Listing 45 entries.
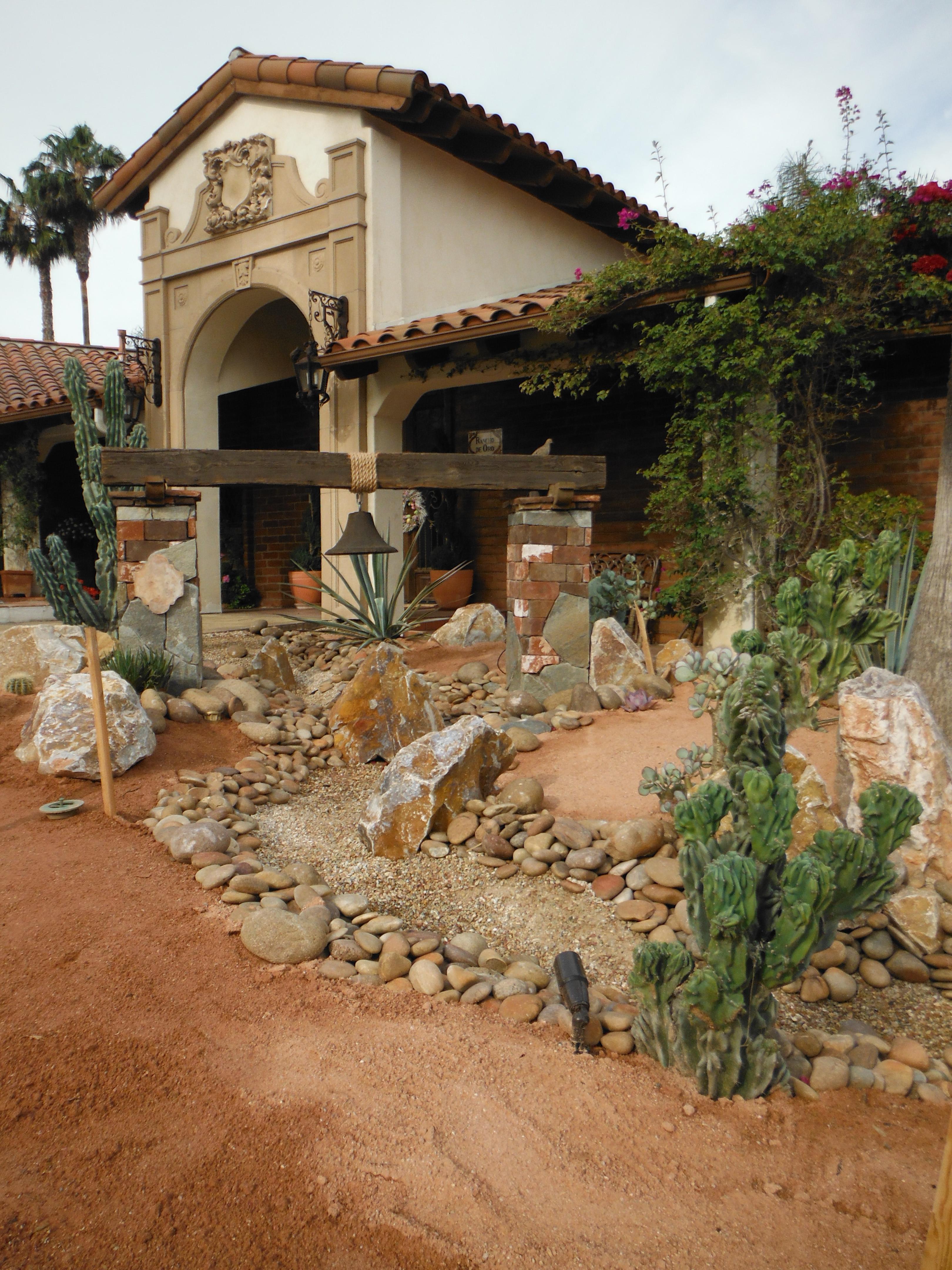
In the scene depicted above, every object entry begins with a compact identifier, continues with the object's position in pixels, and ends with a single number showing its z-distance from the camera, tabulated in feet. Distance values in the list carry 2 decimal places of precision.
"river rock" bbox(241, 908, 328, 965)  8.68
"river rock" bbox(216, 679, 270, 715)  18.22
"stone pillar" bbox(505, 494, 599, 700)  18.52
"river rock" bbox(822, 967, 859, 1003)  8.72
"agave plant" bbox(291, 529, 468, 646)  21.91
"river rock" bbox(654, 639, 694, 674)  20.53
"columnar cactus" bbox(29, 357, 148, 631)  17.93
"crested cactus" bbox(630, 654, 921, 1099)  6.15
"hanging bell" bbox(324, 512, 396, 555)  16.16
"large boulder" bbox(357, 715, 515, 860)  11.98
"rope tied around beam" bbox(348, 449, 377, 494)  16.94
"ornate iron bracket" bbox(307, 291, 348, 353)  27.22
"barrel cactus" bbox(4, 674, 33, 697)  17.70
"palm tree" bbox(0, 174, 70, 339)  62.59
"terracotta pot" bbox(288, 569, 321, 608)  32.35
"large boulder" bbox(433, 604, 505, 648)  24.45
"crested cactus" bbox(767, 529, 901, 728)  11.27
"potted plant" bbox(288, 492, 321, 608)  33.24
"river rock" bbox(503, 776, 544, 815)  12.36
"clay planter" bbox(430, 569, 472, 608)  29.58
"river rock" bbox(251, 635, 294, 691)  21.04
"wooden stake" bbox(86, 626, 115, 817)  12.08
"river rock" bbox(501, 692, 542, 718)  17.67
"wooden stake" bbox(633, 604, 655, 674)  19.42
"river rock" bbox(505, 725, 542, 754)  15.56
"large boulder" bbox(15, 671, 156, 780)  13.67
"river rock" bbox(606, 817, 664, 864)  10.96
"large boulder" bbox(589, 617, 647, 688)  18.88
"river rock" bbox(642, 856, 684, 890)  10.32
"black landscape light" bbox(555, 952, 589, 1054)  7.13
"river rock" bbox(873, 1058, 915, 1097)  6.88
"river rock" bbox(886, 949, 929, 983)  9.13
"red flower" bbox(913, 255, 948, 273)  19.36
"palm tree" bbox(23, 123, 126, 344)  61.77
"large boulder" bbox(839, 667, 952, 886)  10.47
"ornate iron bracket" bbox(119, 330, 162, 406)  31.96
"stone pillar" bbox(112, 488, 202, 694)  17.84
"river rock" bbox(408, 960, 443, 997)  8.27
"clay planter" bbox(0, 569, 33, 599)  37.55
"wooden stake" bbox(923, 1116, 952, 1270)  3.77
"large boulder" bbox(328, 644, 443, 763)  16.17
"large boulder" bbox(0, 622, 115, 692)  18.31
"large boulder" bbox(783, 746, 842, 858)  10.62
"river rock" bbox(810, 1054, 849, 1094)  6.87
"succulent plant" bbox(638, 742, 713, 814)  11.34
